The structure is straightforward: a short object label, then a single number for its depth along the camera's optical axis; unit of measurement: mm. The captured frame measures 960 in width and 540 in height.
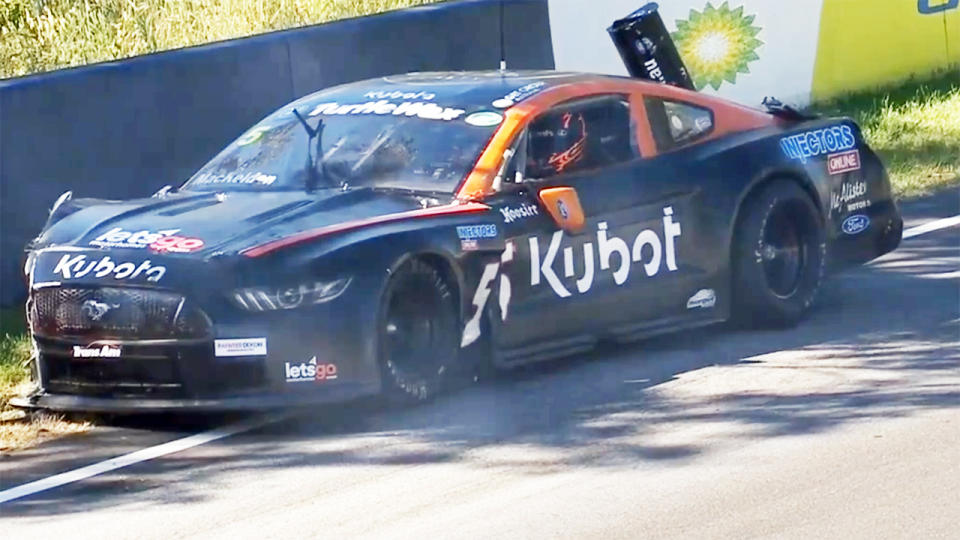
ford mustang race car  15719
